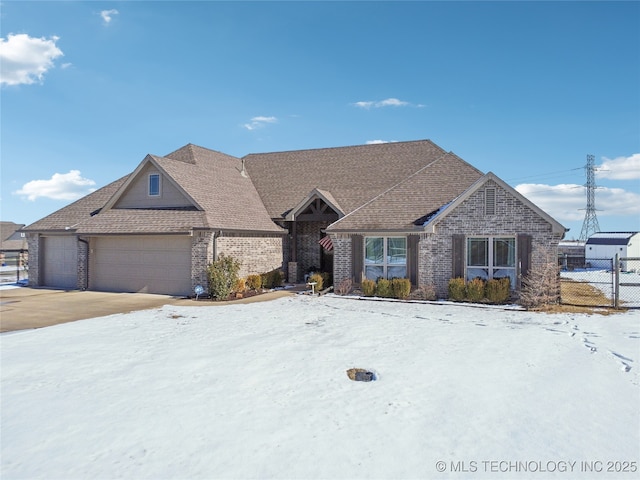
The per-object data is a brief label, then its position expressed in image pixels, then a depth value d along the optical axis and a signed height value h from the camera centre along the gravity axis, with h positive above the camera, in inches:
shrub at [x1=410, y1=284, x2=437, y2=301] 692.1 -93.8
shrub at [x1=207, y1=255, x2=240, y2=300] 690.8 -69.4
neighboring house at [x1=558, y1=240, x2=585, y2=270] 1641.5 -86.3
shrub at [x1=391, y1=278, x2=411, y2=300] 700.0 -86.9
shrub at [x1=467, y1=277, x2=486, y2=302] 655.8 -84.1
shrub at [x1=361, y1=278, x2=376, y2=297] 726.5 -90.4
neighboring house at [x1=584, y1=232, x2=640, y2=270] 1622.8 -48.6
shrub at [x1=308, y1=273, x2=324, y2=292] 768.3 -82.4
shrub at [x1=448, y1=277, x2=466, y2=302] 666.2 -84.1
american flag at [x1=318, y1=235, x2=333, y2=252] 815.7 -21.3
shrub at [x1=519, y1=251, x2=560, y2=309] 615.5 -74.2
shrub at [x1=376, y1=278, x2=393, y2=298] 712.4 -88.9
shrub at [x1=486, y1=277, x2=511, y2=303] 647.1 -83.4
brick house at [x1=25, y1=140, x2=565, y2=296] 676.7 +13.6
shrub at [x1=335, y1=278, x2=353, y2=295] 753.0 -92.1
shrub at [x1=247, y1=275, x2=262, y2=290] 786.8 -88.1
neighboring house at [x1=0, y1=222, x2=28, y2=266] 2178.9 -35.4
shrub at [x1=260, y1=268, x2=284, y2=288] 845.2 -88.9
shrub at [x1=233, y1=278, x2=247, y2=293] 723.4 -88.7
